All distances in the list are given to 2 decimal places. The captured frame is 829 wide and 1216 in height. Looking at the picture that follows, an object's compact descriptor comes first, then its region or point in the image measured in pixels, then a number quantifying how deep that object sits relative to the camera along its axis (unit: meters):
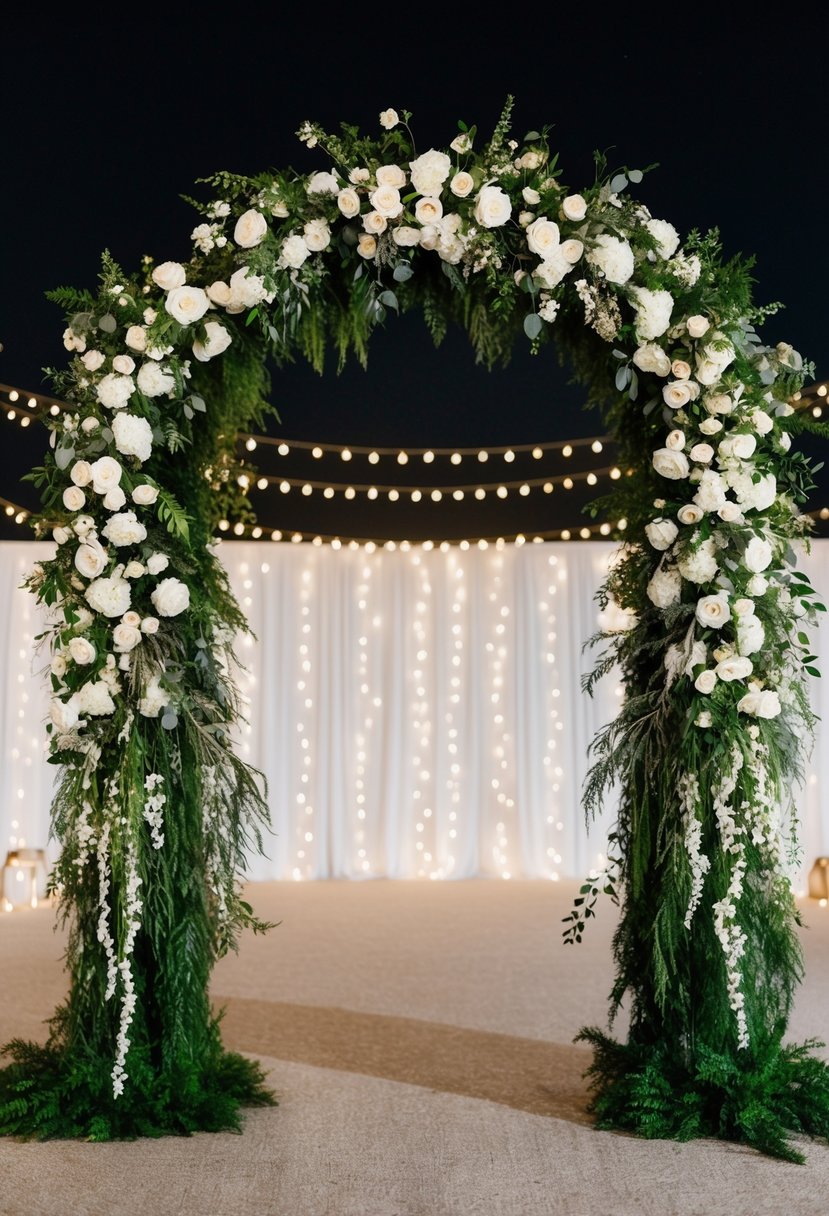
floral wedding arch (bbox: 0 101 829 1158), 2.92
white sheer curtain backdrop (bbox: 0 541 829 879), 7.45
